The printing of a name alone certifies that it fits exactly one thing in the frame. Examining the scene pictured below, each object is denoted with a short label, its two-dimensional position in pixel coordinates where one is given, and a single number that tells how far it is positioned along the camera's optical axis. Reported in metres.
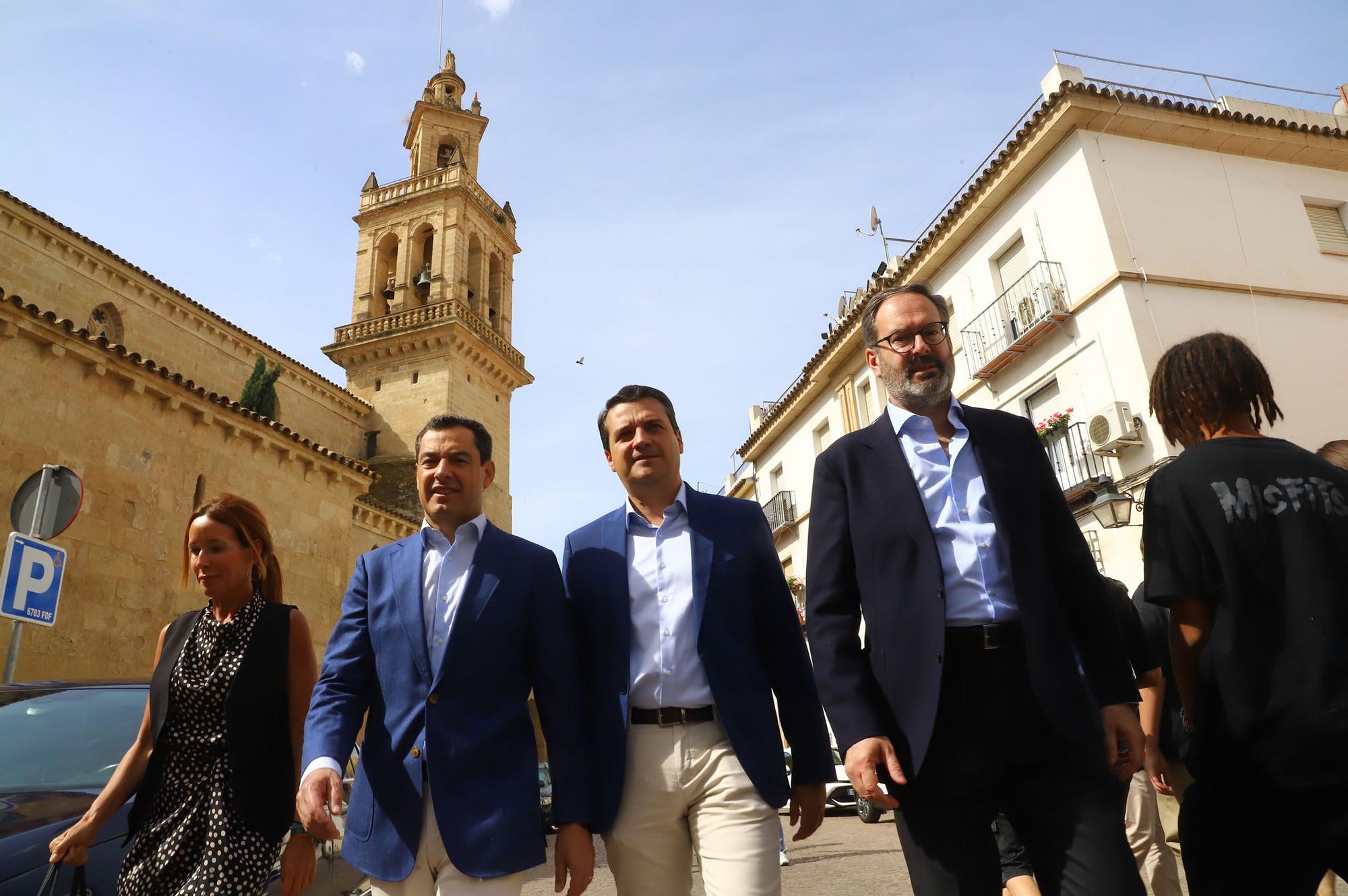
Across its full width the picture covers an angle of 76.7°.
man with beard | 2.20
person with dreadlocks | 2.08
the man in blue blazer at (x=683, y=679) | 2.67
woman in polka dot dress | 2.72
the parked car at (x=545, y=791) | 16.94
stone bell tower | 28.44
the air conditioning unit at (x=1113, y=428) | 13.12
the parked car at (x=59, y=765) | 2.86
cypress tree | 23.45
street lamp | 11.09
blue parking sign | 5.68
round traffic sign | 6.18
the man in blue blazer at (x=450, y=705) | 2.56
